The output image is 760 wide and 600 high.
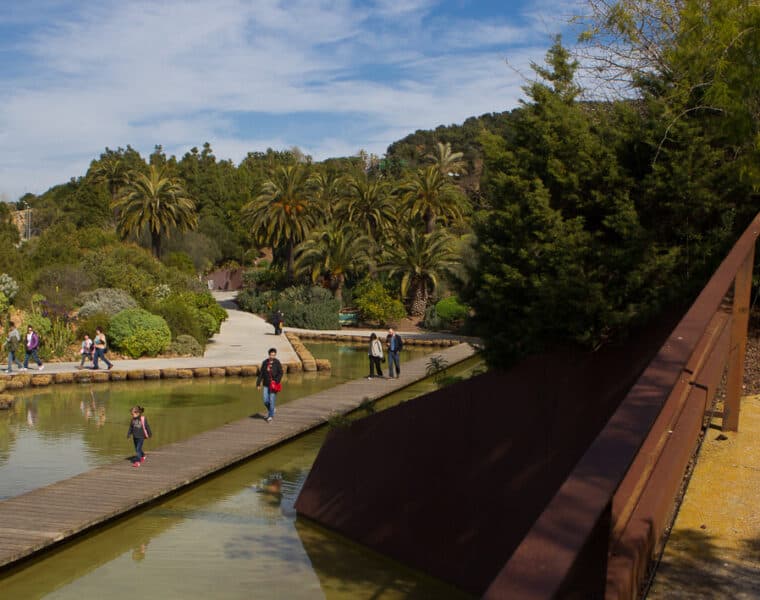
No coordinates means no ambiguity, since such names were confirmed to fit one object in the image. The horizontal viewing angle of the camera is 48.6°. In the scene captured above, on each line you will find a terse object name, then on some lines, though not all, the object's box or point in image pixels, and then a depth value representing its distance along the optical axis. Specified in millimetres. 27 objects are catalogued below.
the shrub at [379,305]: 44312
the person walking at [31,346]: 24453
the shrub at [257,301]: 50216
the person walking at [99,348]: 25172
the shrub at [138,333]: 28844
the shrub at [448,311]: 42375
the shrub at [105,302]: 31016
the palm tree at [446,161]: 53194
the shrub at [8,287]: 31938
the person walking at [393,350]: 24234
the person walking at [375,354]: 23969
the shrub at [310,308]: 44219
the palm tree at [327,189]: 53844
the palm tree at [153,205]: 53188
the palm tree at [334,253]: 46156
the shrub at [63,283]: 33156
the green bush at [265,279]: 53906
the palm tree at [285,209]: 49500
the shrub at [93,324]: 28953
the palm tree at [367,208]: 49281
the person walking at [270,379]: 17188
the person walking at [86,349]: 25703
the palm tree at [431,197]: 47250
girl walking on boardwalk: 13281
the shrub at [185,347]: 29938
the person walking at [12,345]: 24219
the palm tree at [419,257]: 44031
